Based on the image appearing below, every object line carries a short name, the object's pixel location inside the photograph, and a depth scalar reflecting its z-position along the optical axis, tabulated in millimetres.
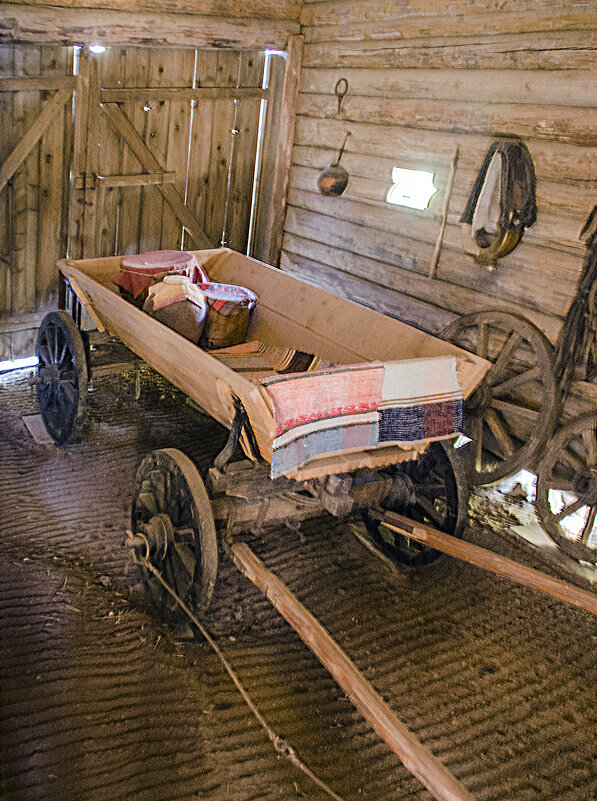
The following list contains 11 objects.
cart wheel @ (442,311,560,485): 5012
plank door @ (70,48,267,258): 6496
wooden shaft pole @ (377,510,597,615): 3248
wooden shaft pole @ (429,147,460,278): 5594
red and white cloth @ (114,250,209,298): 5332
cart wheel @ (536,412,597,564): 4590
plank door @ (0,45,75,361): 5962
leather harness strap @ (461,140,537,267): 4922
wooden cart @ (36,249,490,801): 3299
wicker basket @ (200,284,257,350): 5137
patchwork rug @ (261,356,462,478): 3279
